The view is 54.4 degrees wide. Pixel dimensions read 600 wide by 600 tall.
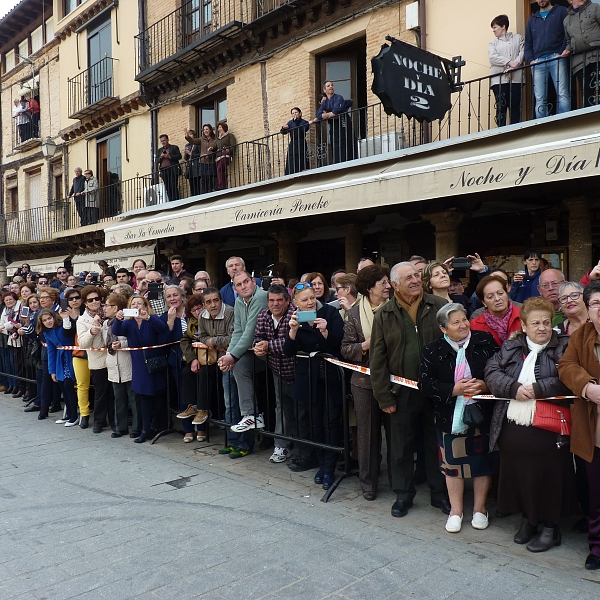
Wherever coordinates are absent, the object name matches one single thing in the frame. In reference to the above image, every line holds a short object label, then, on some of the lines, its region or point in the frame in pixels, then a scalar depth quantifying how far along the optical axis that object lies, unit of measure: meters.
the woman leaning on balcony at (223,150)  12.91
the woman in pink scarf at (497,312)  4.38
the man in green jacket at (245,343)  5.86
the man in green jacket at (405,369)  4.46
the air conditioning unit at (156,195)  14.95
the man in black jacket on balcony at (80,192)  18.27
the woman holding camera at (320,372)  5.03
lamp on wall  19.88
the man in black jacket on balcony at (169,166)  14.34
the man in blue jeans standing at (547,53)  7.43
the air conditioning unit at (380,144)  9.77
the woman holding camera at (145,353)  6.79
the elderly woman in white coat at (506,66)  8.02
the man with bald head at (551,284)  4.89
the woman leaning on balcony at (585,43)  7.00
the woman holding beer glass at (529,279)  6.52
